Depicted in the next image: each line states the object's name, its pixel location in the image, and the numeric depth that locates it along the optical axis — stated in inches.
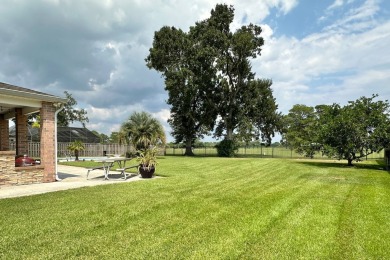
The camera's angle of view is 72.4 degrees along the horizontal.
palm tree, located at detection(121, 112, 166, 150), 952.9
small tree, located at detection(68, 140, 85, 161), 906.9
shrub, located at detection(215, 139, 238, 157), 1194.0
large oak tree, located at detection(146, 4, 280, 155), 1161.4
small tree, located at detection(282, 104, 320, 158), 688.4
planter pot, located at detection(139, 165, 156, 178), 402.9
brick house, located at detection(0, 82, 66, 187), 334.6
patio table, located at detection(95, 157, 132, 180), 386.0
